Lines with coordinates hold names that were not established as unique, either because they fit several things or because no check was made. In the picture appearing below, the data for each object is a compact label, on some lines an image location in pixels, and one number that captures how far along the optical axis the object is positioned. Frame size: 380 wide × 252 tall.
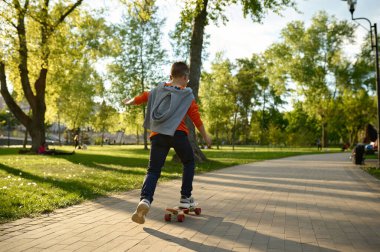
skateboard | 4.91
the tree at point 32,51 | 15.73
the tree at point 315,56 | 46.19
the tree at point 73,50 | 19.04
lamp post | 15.06
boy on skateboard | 4.70
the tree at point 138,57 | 38.97
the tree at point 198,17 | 16.28
